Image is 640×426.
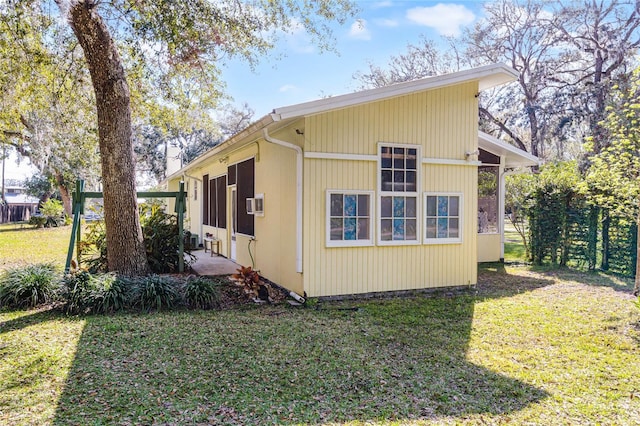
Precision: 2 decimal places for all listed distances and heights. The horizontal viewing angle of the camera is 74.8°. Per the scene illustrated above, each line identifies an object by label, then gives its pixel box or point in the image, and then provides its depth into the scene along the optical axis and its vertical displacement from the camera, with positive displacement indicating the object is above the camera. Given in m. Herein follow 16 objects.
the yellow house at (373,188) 6.24 +0.45
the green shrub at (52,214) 21.98 +0.00
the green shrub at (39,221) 21.55 -0.36
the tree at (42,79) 7.54 +2.83
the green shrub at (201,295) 5.97 -1.15
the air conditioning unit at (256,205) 7.78 +0.19
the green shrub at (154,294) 5.80 -1.12
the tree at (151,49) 6.51 +3.17
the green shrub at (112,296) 5.56 -1.11
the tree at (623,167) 5.66 +0.73
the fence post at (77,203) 7.44 +0.20
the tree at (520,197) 10.63 +0.52
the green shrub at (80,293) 5.46 -1.05
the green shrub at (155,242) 8.11 -0.54
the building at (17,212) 29.88 +0.16
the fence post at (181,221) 8.23 -0.13
